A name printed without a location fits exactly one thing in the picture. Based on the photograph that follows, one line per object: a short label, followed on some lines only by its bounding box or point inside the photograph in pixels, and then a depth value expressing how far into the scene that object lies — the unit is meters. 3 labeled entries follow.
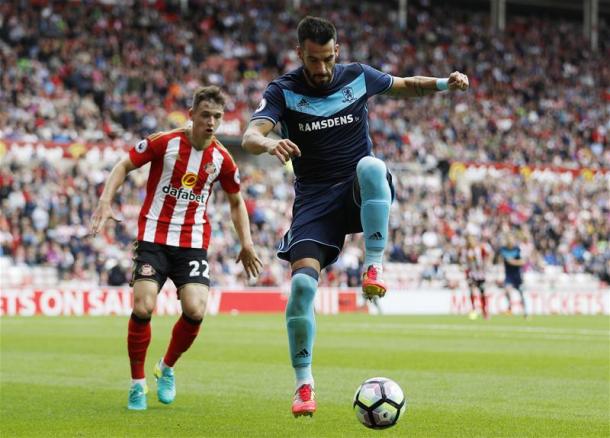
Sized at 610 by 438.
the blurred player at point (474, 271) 59.06
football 14.63
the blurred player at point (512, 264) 59.37
